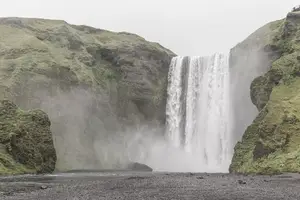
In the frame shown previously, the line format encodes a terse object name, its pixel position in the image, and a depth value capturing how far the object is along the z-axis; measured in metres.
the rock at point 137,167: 71.46
